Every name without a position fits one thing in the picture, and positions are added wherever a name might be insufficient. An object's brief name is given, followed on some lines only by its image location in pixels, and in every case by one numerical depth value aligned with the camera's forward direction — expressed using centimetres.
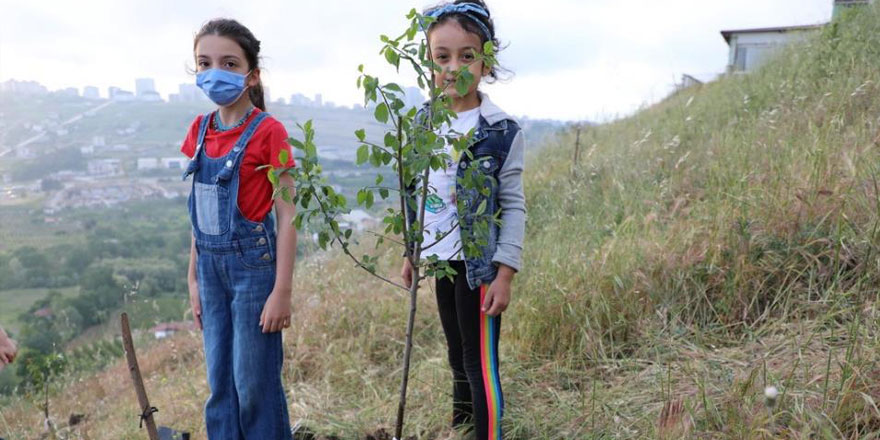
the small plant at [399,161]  148
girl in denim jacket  204
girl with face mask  210
